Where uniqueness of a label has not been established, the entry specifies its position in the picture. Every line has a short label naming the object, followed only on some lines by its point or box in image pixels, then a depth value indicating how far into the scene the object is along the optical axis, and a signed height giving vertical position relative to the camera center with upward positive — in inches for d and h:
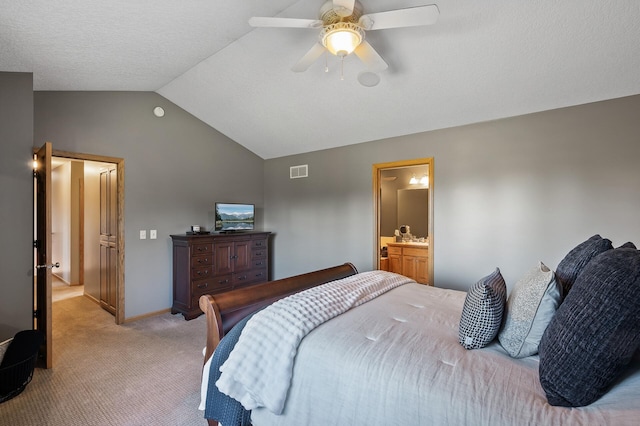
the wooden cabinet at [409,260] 192.9 -32.7
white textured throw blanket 54.4 -27.1
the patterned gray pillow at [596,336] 35.3 -15.6
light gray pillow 49.1 -17.8
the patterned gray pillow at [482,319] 52.6 -19.4
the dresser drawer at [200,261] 150.4 -25.5
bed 37.6 -25.1
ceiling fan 70.7 +47.9
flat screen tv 177.0 -3.2
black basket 81.8 -44.4
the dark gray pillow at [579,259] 56.0 -9.4
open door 98.0 -13.0
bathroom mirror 223.6 +1.8
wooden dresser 149.6 -29.5
